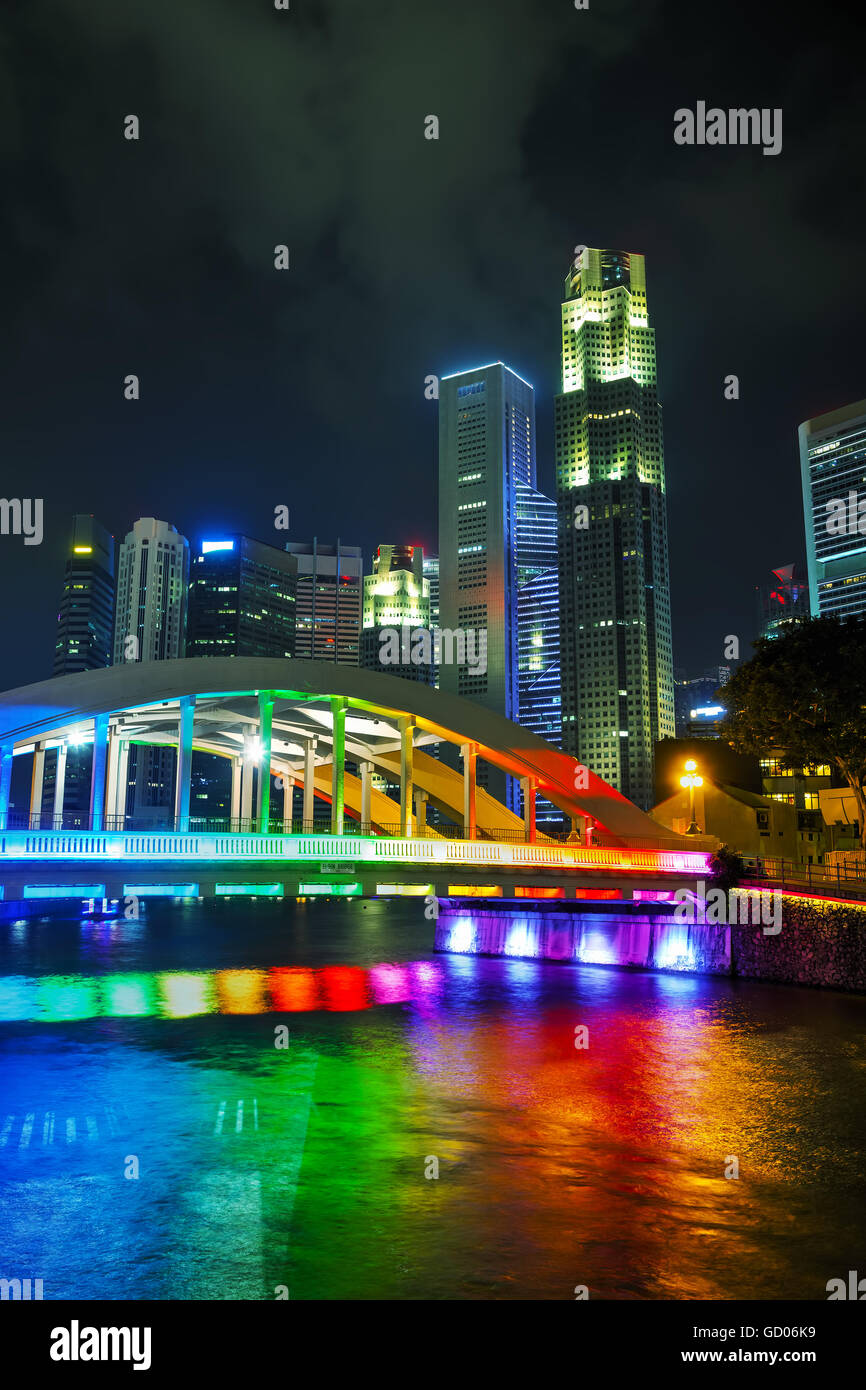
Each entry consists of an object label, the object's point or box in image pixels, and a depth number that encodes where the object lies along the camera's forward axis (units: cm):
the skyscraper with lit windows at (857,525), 18728
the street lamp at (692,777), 4723
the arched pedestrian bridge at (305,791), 3275
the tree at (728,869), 3922
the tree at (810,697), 4225
